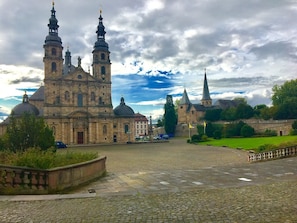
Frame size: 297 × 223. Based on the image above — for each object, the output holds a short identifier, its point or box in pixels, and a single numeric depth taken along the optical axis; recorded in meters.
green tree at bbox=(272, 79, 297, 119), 70.00
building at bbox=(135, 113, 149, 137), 146.38
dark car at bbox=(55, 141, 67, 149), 52.74
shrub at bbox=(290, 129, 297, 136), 47.98
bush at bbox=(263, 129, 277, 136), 59.72
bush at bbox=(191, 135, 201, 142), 59.38
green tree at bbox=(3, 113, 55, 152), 17.50
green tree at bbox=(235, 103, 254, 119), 84.31
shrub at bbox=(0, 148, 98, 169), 10.84
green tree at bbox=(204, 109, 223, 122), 97.94
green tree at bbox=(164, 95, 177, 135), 97.31
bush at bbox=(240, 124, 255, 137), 61.12
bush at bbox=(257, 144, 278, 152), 24.16
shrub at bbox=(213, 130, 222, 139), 64.19
